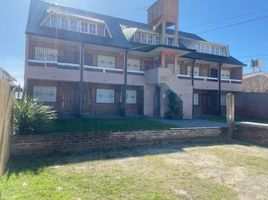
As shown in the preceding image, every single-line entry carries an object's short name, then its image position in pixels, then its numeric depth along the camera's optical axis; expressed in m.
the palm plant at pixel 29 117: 7.56
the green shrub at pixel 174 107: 18.58
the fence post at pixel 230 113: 11.85
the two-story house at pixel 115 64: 16.72
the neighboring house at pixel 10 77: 27.39
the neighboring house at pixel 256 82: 33.91
